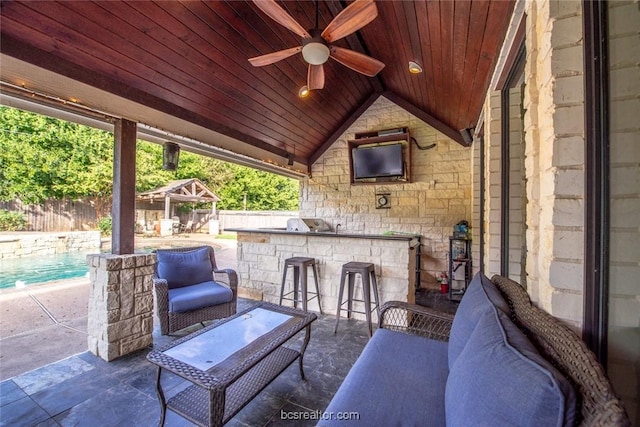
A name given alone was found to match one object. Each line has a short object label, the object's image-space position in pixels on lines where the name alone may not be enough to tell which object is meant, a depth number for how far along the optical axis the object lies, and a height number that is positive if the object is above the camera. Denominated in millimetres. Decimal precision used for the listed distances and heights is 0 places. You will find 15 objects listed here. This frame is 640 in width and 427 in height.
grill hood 4499 -157
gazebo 11062 +860
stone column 2279 -785
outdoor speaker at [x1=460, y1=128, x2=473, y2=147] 4137 +1254
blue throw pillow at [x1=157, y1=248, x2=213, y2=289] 2904 -579
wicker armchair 2613 -785
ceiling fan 1841 +1392
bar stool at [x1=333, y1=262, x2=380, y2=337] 2850 -731
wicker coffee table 1330 -791
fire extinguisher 4434 -1092
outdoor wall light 3158 +696
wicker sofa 649 -482
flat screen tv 4816 +1006
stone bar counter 3064 -540
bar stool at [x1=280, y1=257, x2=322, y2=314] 3240 -791
